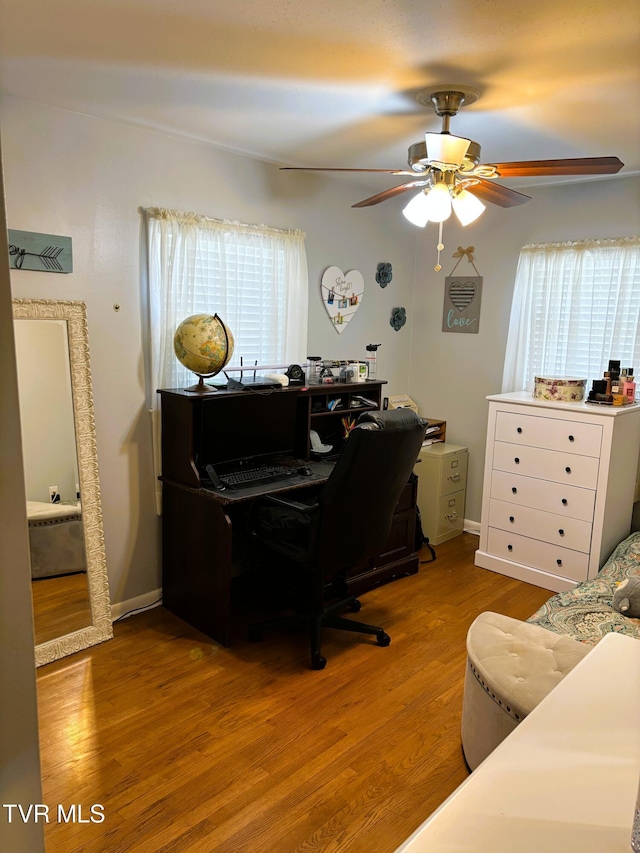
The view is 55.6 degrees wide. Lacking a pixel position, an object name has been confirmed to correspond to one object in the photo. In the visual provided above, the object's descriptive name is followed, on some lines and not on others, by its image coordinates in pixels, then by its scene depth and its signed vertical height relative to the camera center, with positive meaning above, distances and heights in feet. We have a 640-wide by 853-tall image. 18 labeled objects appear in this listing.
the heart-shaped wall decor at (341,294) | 13.15 +0.66
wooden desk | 9.39 -3.20
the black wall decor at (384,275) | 14.32 +1.19
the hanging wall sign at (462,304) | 14.29 +0.55
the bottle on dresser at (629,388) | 11.48 -1.06
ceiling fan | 7.16 +1.97
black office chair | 8.45 -2.80
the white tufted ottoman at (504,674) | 6.33 -3.69
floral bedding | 8.49 -4.15
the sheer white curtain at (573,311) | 11.97 +0.39
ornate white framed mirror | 8.89 -2.42
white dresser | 11.17 -3.03
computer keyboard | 9.86 -2.54
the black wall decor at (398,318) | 14.92 +0.18
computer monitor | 10.21 -1.85
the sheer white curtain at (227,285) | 10.19 +0.66
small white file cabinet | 13.88 -3.70
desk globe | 9.68 -0.37
